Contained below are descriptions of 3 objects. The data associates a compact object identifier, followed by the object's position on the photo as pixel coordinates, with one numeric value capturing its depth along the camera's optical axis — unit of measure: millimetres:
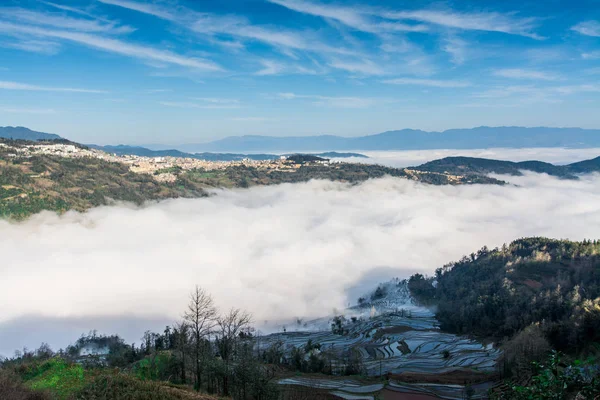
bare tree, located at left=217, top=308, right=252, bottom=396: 43344
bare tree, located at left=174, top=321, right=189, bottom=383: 37069
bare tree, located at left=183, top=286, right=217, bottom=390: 36138
